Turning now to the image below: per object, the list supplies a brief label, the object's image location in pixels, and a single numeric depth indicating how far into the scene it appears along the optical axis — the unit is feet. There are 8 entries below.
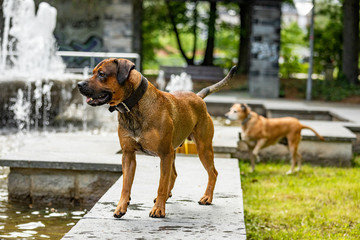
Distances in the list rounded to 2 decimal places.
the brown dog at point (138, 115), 14.58
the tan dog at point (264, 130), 30.01
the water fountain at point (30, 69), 42.06
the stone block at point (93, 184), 22.52
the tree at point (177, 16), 95.50
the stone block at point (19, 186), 22.81
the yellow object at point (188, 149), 26.61
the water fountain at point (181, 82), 66.16
